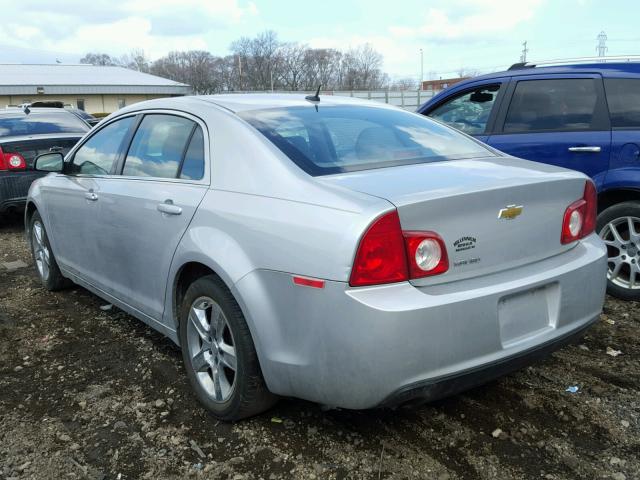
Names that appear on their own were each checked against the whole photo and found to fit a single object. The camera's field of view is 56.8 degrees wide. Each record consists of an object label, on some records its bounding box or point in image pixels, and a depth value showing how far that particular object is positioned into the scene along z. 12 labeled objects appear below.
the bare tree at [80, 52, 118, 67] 94.00
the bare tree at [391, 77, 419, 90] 80.22
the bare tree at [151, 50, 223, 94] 84.81
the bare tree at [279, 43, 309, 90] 87.81
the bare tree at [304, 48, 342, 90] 88.51
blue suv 4.35
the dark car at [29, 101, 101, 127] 16.35
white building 49.50
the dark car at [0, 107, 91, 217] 7.80
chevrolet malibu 2.25
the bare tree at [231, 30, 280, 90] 84.62
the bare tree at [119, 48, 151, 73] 94.25
